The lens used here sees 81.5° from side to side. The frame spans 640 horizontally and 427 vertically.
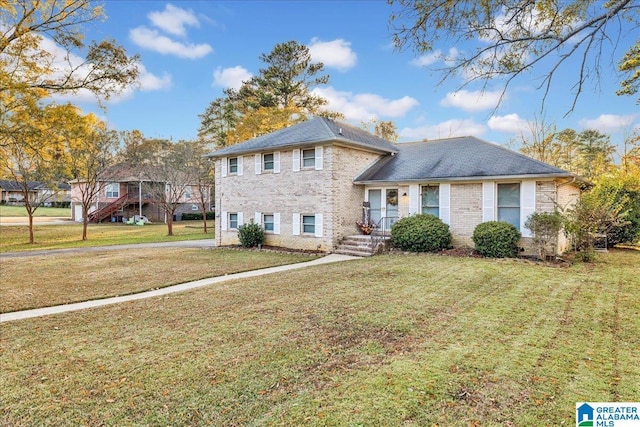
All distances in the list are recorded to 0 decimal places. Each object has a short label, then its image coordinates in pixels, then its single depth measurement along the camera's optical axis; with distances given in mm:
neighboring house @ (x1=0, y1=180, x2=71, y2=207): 61434
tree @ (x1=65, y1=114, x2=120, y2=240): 22234
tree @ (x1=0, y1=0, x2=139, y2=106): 9359
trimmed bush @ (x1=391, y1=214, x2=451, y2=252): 13711
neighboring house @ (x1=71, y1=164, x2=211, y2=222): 38344
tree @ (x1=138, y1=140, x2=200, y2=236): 27359
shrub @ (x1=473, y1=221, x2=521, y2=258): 12320
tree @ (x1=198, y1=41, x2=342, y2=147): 30812
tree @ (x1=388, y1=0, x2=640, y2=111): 4086
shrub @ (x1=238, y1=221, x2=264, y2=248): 17453
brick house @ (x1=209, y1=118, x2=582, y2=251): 13219
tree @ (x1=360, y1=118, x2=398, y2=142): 36875
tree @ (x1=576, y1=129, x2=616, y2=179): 29695
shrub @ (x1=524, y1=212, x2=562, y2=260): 11594
